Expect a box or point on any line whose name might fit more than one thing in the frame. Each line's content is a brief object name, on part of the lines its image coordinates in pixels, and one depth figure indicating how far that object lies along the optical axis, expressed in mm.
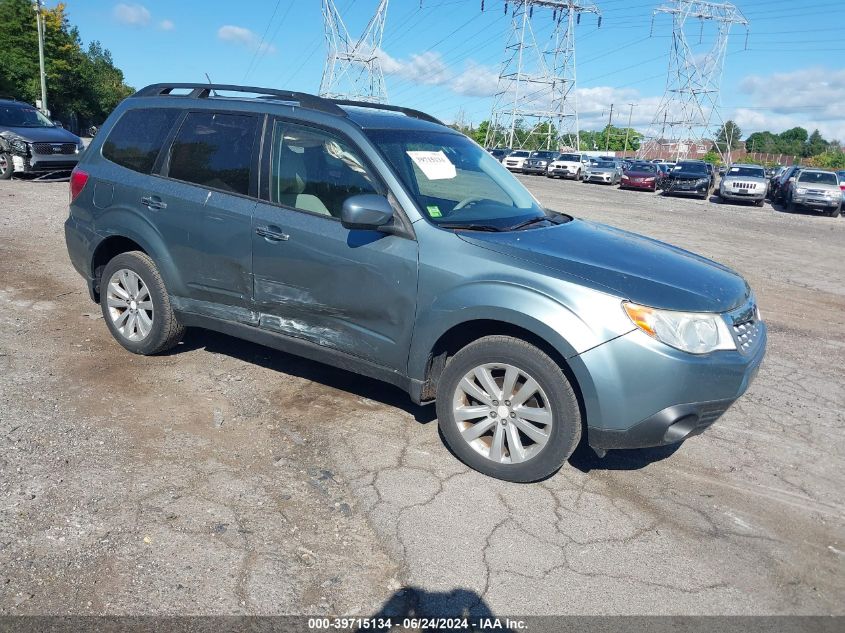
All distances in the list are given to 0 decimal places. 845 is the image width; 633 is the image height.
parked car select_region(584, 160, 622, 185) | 36562
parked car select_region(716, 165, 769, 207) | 26609
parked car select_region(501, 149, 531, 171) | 43469
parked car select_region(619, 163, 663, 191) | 32844
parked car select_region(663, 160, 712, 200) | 28734
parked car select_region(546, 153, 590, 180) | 39000
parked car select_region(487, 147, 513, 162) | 46688
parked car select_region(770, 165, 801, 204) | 26606
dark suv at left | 15875
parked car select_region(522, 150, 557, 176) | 41781
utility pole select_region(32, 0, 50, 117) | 36906
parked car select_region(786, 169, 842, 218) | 24188
